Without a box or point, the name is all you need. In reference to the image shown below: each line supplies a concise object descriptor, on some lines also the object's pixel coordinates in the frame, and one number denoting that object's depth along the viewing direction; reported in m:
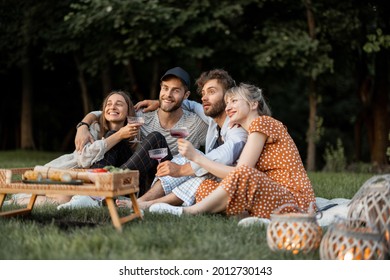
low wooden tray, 3.54
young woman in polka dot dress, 4.16
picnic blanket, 3.95
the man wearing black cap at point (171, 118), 5.64
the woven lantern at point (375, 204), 3.13
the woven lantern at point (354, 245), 2.89
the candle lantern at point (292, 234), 3.20
